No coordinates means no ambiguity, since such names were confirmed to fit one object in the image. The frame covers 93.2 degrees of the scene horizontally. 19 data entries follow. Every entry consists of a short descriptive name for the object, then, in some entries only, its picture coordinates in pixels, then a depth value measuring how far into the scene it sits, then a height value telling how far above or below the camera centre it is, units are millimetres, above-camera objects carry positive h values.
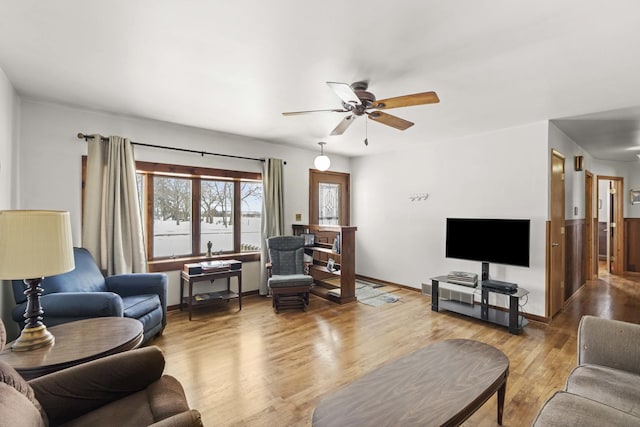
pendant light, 4614 +768
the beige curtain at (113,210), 3451 +36
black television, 3664 -352
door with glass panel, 5827 +310
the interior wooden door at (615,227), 6602 -321
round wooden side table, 1573 -781
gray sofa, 1367 -915
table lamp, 1606 -219
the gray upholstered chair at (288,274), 4195 -907
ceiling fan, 2303 +915
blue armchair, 2381 -745
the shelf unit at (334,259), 4543 -760
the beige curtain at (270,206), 4934 +115
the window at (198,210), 4107 +46
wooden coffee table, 1487 -996
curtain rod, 3467 +881
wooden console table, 3908 -1107
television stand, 3455 -1288
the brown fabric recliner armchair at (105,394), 1181 -850
